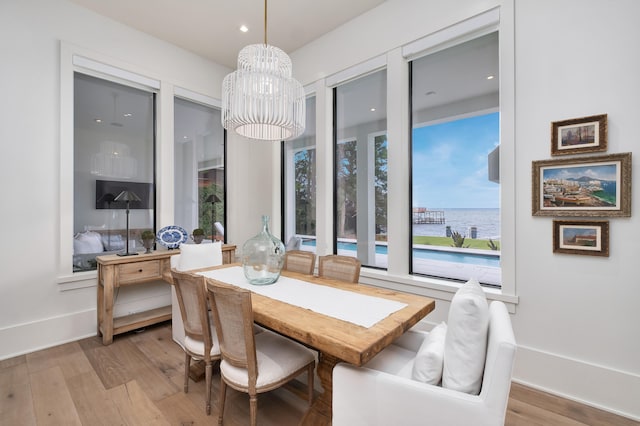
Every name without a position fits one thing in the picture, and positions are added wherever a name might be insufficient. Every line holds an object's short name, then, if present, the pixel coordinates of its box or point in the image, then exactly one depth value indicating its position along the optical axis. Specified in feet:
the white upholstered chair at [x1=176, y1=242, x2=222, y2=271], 9.29
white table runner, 5.22
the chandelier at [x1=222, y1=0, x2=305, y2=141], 6.83
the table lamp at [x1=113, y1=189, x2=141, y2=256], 10.17
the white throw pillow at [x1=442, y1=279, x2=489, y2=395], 3.74
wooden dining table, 4.14
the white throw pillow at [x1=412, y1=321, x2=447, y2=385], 3.98
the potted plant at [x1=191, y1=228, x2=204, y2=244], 11.62
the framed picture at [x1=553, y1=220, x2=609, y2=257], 6.36
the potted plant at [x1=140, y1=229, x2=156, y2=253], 10.45
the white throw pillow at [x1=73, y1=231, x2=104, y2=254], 10.04
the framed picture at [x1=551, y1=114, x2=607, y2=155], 6.34
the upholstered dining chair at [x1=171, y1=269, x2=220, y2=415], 5.77
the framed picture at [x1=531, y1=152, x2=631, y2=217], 6.15
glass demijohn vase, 7.18
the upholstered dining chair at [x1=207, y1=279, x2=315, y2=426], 4.88
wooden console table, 9.20
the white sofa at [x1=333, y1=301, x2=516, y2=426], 3.33
